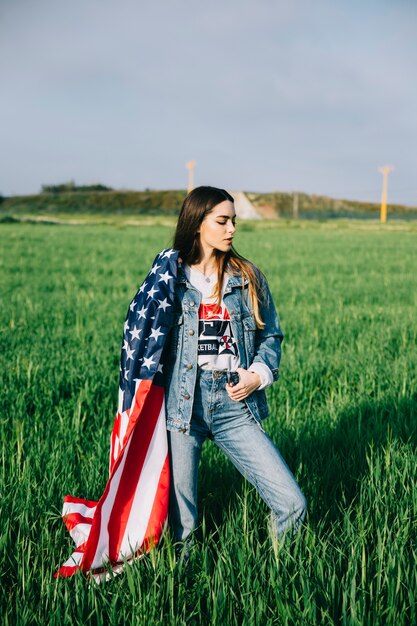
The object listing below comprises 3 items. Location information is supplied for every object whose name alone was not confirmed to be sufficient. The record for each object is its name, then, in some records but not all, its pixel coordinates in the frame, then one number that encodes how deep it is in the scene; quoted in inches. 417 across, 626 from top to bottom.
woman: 90.6
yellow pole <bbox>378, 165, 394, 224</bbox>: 2313.7
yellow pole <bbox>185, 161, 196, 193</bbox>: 2358.5
